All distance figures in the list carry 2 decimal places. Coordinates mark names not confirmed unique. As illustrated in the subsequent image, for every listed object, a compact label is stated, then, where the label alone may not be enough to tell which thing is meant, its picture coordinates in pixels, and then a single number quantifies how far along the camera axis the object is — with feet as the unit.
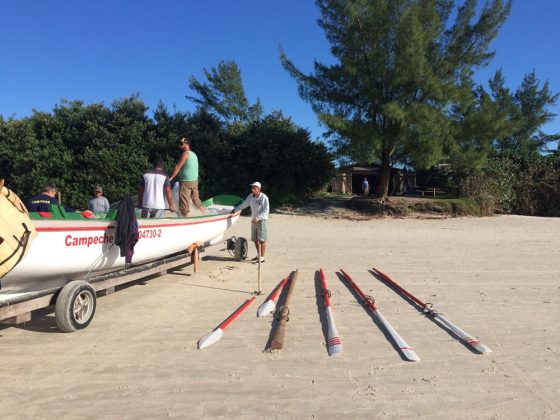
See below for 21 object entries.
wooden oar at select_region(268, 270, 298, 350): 11.96
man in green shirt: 22.40
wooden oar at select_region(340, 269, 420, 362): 11.25
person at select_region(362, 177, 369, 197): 88.45
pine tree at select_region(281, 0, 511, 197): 55.31
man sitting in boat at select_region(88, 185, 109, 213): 26.61
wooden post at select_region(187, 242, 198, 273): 20.87
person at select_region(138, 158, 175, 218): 18.89
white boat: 12.01
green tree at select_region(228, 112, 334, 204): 65.00
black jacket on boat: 15.01
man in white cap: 24.12
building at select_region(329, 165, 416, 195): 101.09
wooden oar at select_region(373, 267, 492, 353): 11.81
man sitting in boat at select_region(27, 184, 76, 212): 14.96
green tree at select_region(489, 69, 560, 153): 124.36
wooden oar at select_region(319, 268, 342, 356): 11.67
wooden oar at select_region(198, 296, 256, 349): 12.12
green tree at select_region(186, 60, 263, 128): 119.24
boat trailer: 11.46
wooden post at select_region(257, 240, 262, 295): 18.02
